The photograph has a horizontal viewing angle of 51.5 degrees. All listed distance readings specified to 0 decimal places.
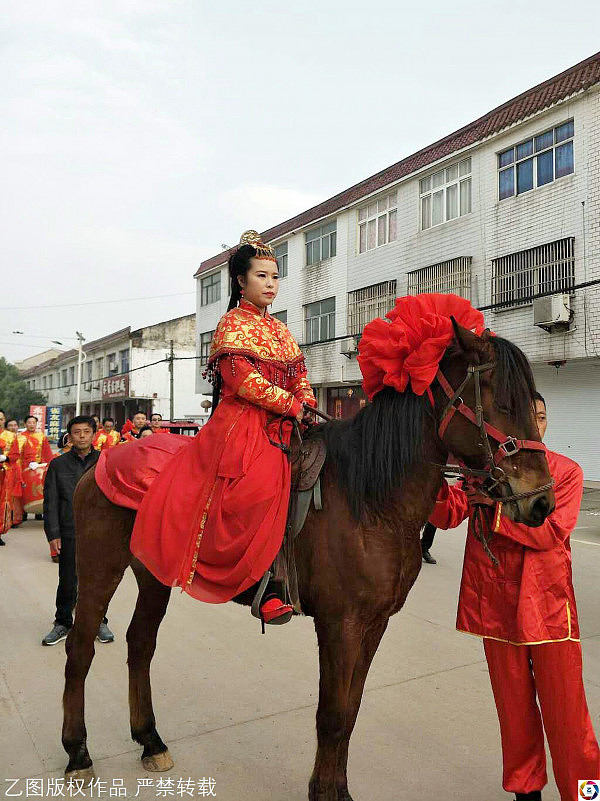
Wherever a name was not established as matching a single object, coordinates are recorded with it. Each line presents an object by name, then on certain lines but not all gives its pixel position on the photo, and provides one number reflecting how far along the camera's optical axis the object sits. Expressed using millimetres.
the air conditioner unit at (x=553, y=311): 13500
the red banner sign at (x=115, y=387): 35247
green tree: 47875
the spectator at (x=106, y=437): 10956
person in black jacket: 4820
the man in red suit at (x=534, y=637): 2244
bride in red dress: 2457
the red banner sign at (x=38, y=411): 31891
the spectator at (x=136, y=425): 10377
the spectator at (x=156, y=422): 10516
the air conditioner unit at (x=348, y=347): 19916
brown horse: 2141
